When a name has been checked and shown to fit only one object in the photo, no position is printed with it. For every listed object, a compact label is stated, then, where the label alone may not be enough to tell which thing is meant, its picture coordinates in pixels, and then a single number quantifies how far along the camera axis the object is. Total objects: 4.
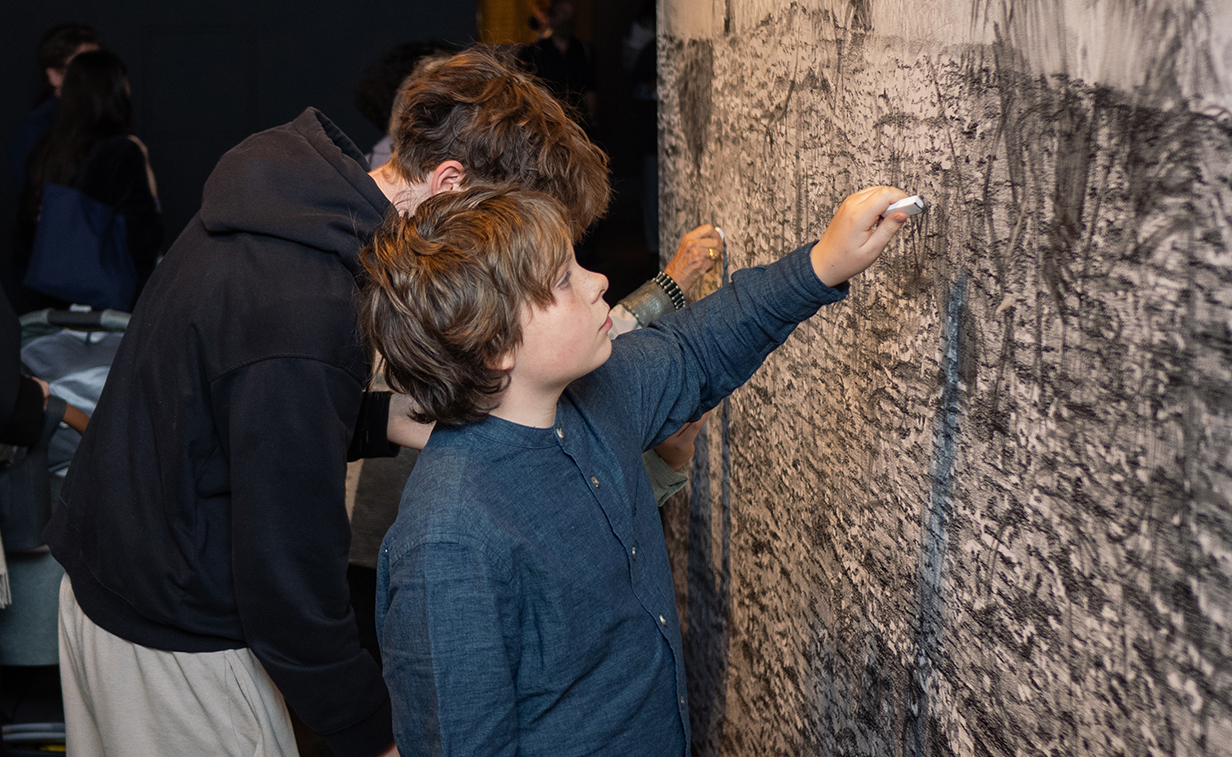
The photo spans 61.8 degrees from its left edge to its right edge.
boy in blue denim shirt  1.02
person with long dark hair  3.77
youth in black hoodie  1.21
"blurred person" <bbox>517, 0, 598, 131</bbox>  5.89
